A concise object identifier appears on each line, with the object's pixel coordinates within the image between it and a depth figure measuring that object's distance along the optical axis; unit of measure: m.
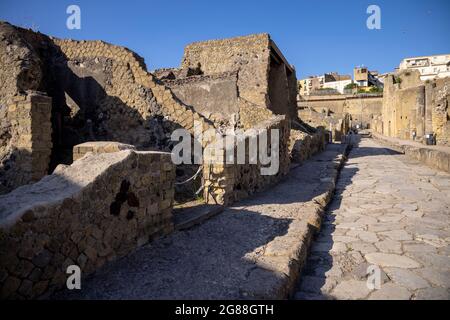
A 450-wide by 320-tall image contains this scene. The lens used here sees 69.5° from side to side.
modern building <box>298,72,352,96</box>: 71.25
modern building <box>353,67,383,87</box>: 68.81
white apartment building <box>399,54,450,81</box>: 63.19
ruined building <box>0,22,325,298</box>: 2.24
